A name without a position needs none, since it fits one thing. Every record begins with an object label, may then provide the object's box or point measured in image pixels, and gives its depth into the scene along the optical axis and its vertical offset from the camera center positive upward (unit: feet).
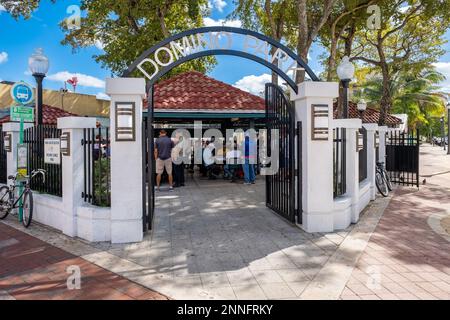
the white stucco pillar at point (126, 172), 17.38 -1.09
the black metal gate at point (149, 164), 18.75 -0.74
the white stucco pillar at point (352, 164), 21.61 -1.04
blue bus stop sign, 21.38 +3.76
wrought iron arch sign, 18.54 +5.59
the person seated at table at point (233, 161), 39.34 -1.33
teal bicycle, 21.33 -3.26
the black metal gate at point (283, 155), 20.15 -0.40
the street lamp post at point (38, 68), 22.89 +5.60
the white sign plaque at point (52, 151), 20.76 +0.02
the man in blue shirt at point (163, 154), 32.31 -0.38
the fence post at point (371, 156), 29.22 -0.68
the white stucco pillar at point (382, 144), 35.68 +0.42
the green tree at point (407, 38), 54.60 +21.10
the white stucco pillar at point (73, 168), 18.49 -0.92
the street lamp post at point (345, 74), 24.39 +5.34
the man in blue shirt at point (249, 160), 36.42 -1.17
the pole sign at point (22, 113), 21.09 +2.40
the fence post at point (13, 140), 24.75 +0.84
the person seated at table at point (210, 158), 41.27 -1.00
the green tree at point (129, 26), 51.78 +21.71
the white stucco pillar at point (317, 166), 19.06 -0.99
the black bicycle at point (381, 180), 31.27 -2.94
